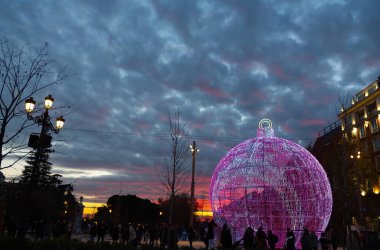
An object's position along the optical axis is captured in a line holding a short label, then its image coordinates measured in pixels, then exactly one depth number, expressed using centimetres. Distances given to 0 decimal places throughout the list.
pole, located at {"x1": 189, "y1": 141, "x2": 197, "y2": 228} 2259
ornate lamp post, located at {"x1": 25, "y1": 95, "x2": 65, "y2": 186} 1061
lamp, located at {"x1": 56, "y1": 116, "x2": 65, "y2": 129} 1207
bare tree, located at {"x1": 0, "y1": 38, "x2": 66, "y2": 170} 978
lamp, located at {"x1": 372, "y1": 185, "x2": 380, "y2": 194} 4370
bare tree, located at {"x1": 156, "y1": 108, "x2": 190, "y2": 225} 1381
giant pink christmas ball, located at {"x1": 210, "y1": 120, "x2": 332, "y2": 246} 1620
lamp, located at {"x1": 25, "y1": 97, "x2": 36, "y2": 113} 1052
